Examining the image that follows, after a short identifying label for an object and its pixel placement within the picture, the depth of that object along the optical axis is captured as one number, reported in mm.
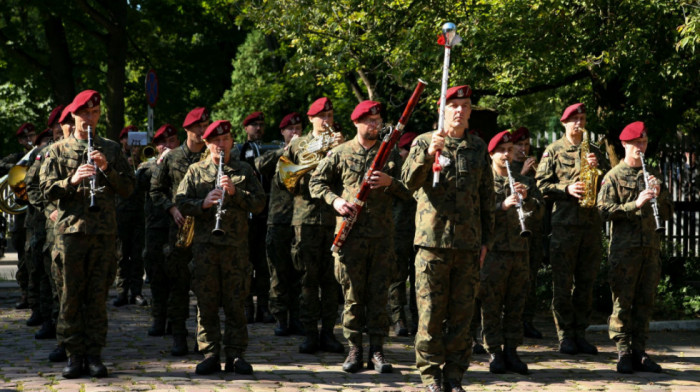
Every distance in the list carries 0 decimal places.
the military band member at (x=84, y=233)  15836
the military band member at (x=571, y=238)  19203
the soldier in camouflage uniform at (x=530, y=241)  21141
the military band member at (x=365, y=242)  16422
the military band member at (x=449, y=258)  14281
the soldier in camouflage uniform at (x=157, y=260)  20406
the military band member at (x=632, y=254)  17078
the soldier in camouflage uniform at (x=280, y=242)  20781
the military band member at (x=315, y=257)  18453
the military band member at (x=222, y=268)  16156
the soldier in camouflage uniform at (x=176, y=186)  18797
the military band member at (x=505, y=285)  16875
